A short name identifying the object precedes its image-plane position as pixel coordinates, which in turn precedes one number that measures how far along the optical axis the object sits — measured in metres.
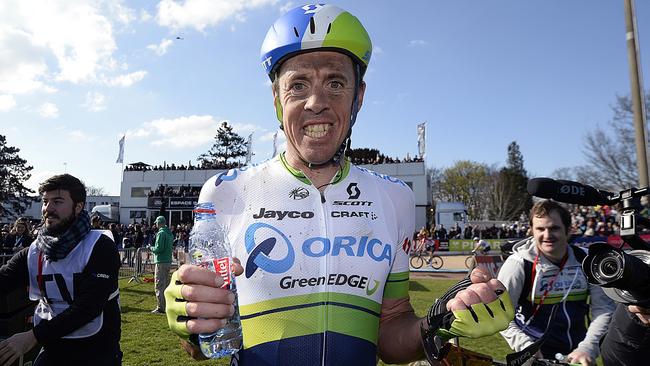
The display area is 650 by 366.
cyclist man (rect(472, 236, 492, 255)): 17.75
